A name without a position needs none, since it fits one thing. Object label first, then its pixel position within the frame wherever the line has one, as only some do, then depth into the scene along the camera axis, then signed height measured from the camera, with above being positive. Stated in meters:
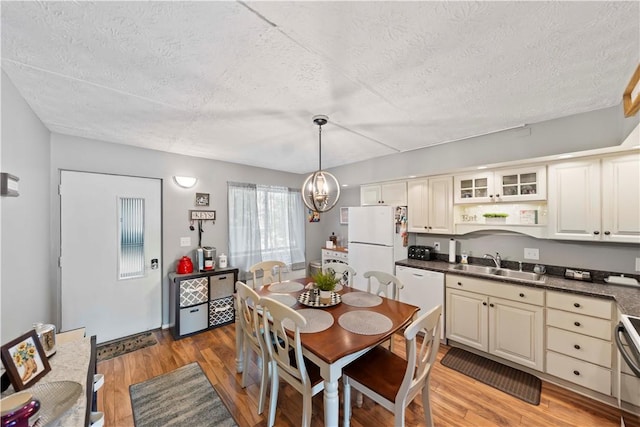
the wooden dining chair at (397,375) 1.33 -1.10
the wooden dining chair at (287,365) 1.46 -1.02
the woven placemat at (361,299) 2.11 -0.81
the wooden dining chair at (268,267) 2.94 -0.68
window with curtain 3.85 -0.21
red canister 3.18 -0.71
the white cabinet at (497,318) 2.22 -1.09
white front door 2.63 -0.48
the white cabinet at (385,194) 3.47 +0.29
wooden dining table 1.38 -0.81
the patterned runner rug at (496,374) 2.06 -1.57
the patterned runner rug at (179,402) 1.80 -1.57
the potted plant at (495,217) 2.72 -0.06
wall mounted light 3.31 +0.46
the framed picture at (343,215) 4.71 -0.06
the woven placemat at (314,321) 1.66 -0.81
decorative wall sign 3.44 -0.02
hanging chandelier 2.26 +0.22
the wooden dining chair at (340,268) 2.79 -0.67
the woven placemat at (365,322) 1.63 -0.81
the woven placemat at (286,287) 2.46 -0.80
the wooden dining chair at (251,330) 1.78 -0.95
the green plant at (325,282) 2.09 -0.61
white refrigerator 3.25 -0.37
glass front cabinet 2.42 +0.30
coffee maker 3.33 -0.63
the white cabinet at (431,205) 3.04 +0.09
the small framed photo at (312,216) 4.80 -0.06
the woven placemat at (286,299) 2.09 -0.79
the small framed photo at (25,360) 1.02 -0.68
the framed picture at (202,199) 3.51 +0.22
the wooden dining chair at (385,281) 2.37 -0.70
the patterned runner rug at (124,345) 2.62 -1.55
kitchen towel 3.11 -0.51
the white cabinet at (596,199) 1.98 +0.11
